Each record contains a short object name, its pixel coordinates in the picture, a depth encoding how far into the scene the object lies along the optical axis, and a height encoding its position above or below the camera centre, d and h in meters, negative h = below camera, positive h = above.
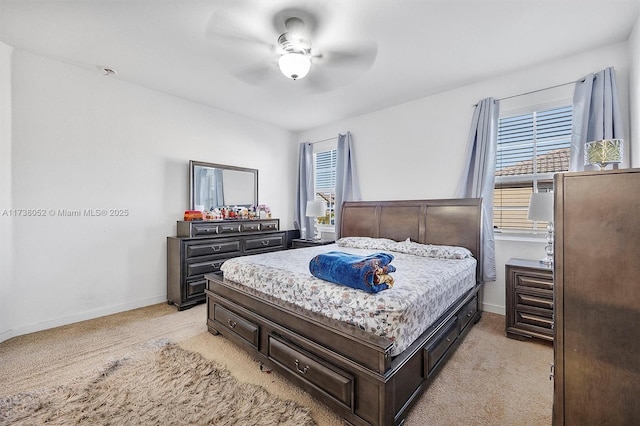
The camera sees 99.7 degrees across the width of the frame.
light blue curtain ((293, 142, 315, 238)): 5.40 +0.56
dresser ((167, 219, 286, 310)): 3.54 -0.55
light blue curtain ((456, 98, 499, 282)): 3.24 +0.54
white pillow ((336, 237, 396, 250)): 3.55 -0.42
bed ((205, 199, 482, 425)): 1.51 -0.86
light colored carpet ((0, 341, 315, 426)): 1.65 -1.26
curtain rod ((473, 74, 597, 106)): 2.81 +1.37
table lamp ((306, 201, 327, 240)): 4.71 +0.05
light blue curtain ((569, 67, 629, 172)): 2.54 +0.96
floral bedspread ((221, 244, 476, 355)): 1.59 -0.57
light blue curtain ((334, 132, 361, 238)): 4.67 +0.62
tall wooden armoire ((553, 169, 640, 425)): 1.08 -0.37
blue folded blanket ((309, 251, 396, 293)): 1.75 -0.41
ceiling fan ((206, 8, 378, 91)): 2.21 +1.57
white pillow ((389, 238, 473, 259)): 2.94 -0.44
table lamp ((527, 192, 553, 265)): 2.60 +0.00
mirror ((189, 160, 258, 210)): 4.06 +0.43
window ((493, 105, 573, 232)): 3.00 +0.61
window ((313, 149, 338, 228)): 5.23 +0.64
